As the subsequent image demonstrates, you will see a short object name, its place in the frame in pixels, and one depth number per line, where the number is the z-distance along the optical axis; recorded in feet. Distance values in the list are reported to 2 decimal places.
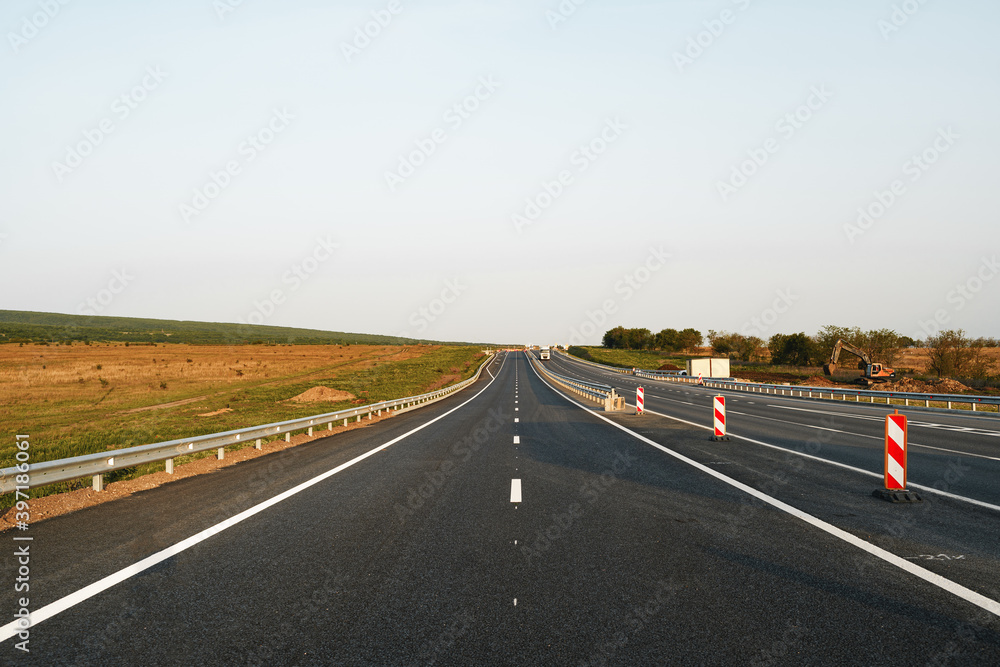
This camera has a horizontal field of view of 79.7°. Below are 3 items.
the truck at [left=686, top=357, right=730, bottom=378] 191.48
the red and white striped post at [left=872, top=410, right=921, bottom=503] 28.58
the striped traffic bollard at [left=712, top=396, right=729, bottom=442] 51.78
